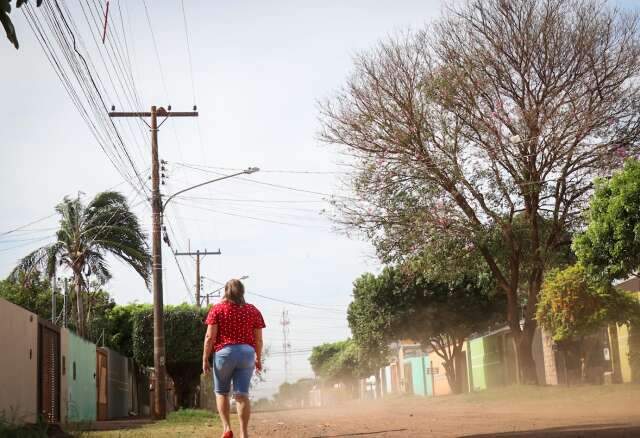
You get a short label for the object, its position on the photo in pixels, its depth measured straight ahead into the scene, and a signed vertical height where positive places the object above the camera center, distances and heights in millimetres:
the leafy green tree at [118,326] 38031 +2834
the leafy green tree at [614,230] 20016 +3061
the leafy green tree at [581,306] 24844 +1660
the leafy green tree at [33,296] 38969 +4482
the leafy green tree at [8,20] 5168 +2173
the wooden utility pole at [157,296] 23359 +2434
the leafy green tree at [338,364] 86294 +1757
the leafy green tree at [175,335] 36750 +2251
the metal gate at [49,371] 16438 +480
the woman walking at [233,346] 8711 +380
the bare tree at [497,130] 24812 +6792
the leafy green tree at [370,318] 42375 +2834
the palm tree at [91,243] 30297 +5080
